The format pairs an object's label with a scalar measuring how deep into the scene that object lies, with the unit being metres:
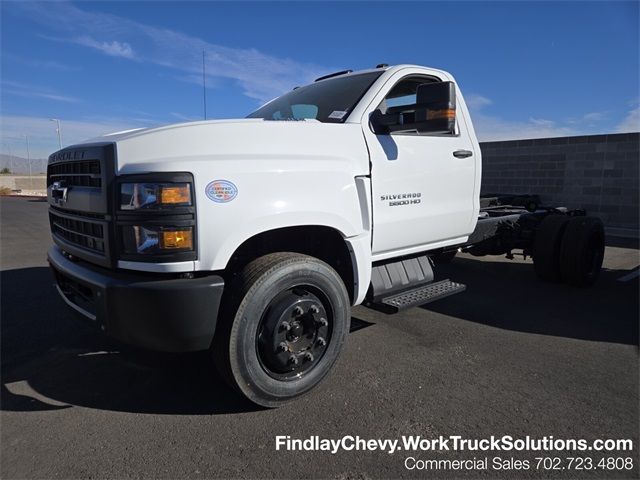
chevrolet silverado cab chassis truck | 2.36
